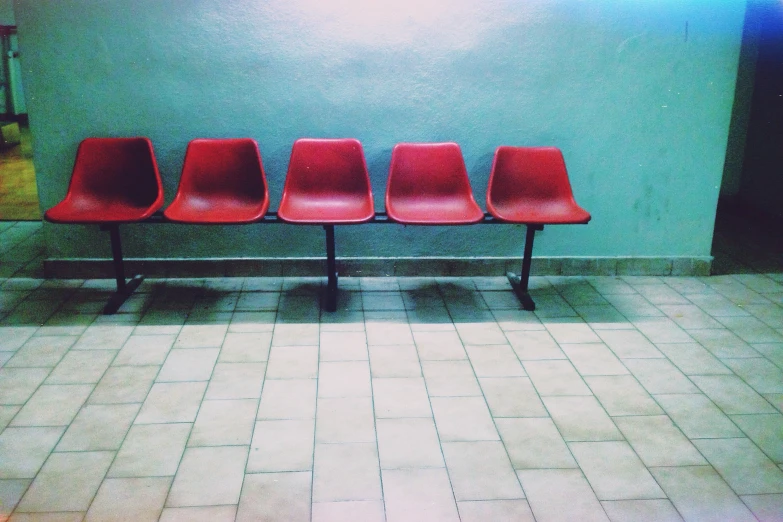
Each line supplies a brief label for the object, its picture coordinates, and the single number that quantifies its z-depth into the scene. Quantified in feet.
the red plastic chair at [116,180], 12.56
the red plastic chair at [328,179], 12.82
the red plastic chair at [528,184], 12.99
